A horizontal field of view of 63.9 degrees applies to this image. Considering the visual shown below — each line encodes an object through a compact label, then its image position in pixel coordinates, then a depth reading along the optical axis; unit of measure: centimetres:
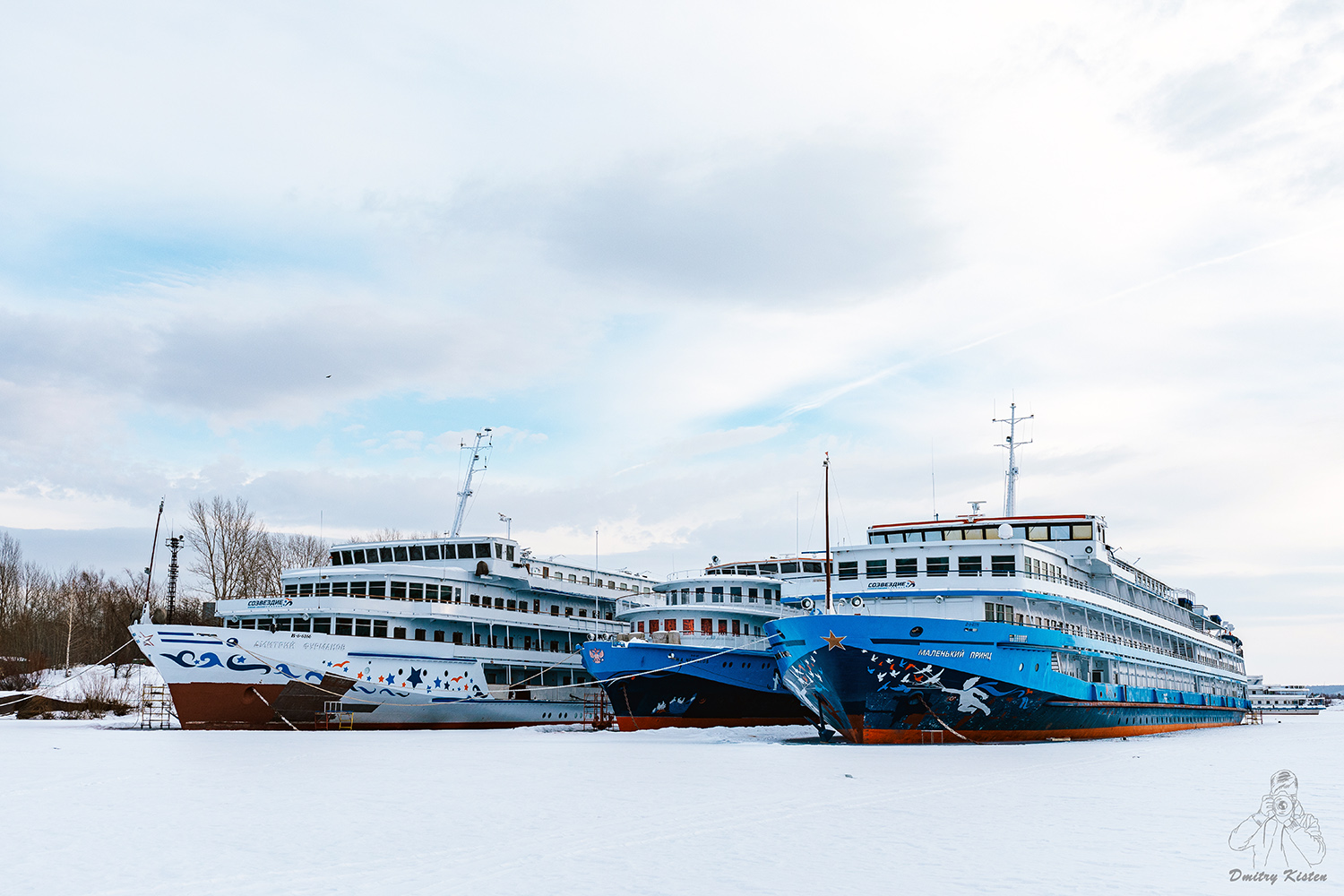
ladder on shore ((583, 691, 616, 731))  4852
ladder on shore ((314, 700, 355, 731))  4316
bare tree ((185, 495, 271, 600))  7775
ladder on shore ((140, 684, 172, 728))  4691
